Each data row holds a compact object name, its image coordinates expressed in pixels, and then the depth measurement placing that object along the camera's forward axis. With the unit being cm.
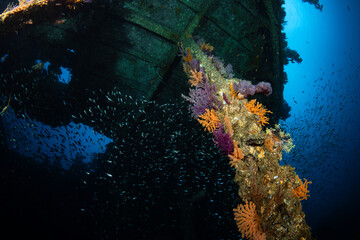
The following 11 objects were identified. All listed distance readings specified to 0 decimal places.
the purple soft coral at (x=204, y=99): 417
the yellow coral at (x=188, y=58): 498
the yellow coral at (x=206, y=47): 588
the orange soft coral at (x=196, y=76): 463
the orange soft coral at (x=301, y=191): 309
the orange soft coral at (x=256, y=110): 397
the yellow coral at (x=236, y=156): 335
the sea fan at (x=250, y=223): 271
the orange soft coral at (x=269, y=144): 344
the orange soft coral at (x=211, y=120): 400
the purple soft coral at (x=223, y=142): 347
